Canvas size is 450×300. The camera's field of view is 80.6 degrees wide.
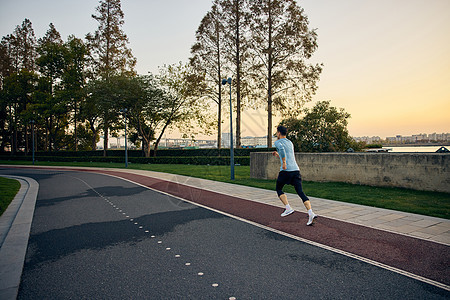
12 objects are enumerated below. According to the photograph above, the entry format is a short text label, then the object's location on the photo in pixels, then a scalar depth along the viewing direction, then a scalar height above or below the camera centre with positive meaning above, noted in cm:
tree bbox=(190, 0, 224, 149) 2875 +1052
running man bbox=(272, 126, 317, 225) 584 -42
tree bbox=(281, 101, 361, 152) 1655 +80
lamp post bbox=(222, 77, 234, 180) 1427 +59
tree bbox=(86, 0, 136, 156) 3825 +1552
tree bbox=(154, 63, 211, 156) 3550 +545
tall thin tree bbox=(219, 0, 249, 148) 2598 +1103
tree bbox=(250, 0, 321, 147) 2395 +871
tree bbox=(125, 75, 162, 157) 3375 +584
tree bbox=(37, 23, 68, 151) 3953 +1292
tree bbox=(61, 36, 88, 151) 3968 +1165
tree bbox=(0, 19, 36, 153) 4291 +1361
